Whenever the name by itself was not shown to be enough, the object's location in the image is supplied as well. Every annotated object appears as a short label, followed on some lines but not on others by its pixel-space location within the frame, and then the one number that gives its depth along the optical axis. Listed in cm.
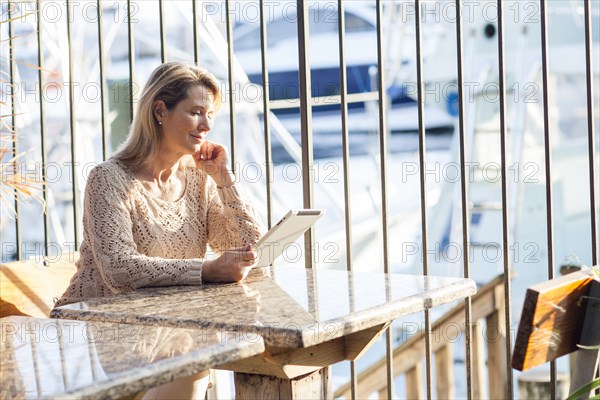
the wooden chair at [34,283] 258
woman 234
